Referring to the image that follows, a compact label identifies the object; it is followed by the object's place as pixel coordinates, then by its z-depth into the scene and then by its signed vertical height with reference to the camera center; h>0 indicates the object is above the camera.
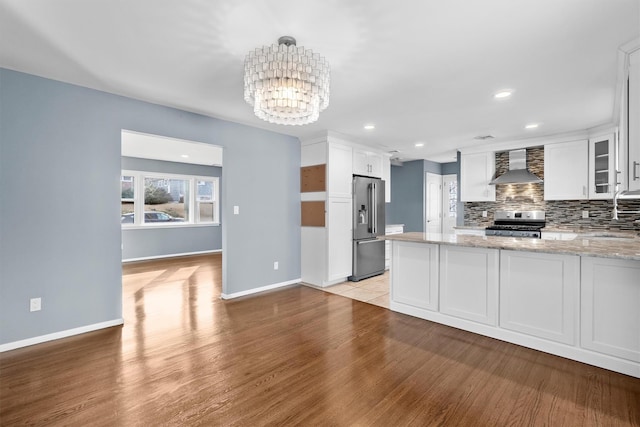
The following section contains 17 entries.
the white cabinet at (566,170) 4.61 +0.63
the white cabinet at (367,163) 5.28 +0.87
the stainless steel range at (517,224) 4.77 -0.23
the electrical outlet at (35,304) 2.79 -0.86
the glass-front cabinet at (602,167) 4.26 +0.63
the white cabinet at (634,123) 2.06 +0.61
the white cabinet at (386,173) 5.98 +0.74
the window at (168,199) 7.23 +0.31
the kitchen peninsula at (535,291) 2.32 -0.74
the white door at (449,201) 7.96 +0.26
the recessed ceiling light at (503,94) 3.12 +1.23
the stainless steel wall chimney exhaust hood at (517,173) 4.96 +0.64
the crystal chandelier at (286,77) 2.02 +0.91
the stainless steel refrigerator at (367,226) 5.18 -0.27
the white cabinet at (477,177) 5.52 +0.64
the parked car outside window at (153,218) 7.16 -0.16
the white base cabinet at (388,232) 5.88 -0.43
